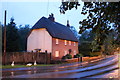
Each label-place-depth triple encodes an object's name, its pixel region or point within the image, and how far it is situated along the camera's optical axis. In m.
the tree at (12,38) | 19.04
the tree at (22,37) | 25.09
